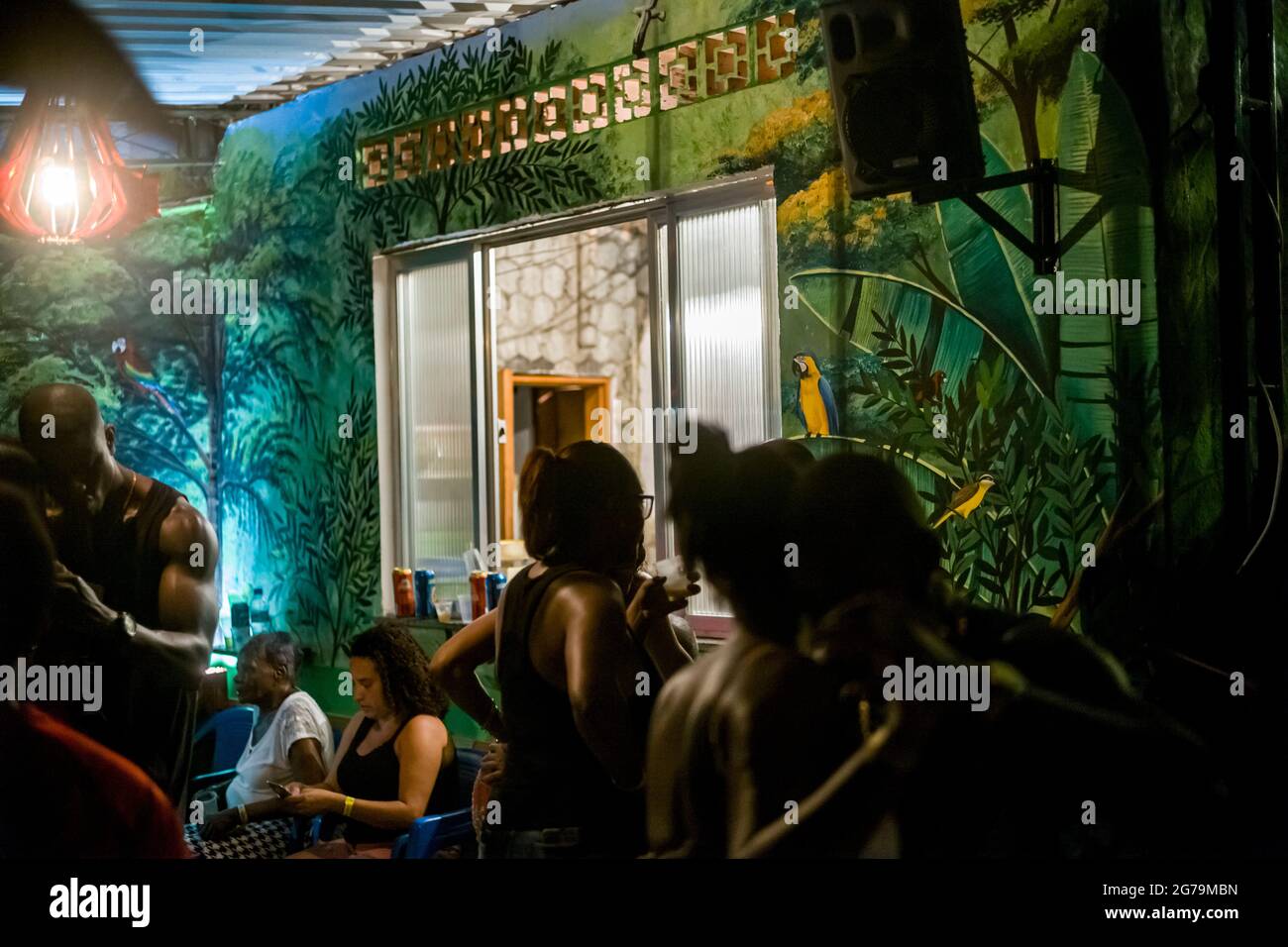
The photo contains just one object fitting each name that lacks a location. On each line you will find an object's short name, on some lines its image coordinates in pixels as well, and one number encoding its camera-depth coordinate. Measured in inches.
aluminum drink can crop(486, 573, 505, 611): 213.3
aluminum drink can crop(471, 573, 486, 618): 216.2
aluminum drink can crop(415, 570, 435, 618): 228.2
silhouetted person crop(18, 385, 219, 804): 170.7
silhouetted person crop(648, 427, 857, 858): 116.5
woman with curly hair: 157.2
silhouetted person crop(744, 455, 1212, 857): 145.1
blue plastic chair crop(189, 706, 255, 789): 200.1
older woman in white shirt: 165.3
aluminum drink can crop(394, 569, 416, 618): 230.7
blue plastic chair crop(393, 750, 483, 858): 152.8
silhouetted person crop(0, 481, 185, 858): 158.2
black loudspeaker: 145.7
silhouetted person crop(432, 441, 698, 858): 121.4
